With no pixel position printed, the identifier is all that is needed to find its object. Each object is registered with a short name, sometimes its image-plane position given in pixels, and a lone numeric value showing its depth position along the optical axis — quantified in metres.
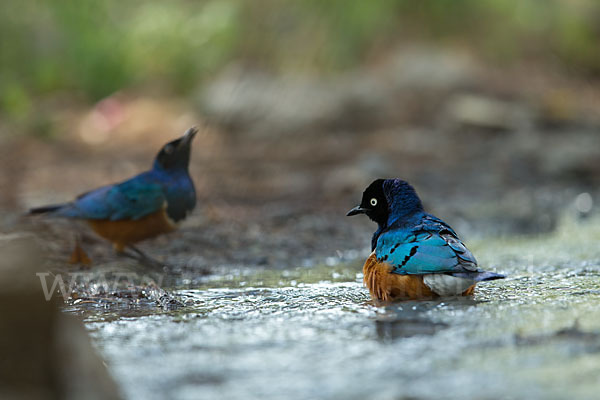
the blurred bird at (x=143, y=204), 11.25
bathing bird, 7.82
